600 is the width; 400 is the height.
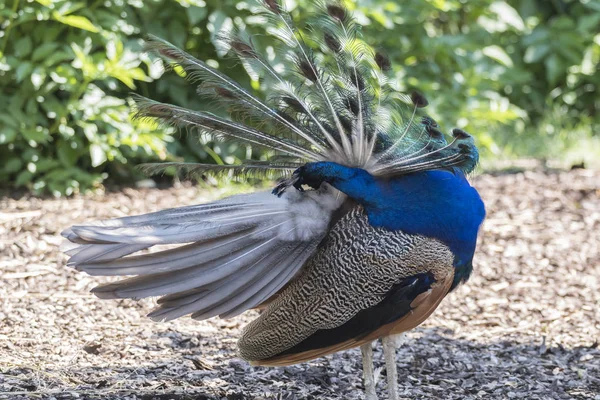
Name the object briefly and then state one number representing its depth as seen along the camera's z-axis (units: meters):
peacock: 6.48
